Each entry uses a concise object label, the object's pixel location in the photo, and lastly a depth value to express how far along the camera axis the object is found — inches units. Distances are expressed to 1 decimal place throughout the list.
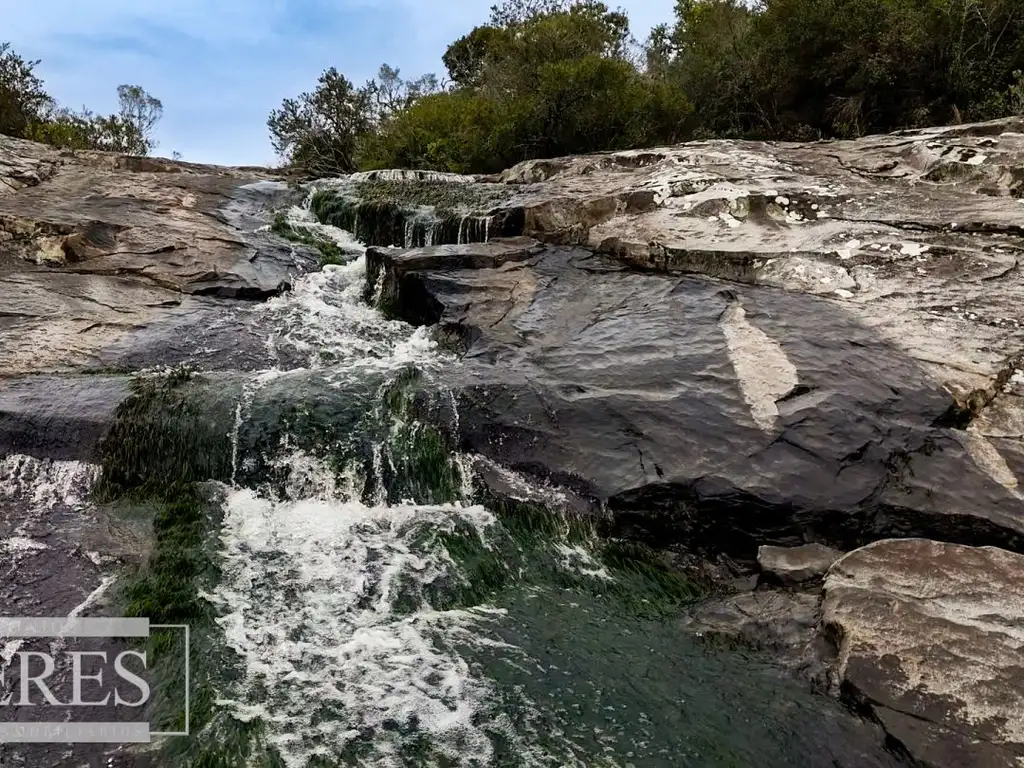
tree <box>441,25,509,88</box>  972.6
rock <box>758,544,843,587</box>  178.4
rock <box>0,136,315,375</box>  259.0
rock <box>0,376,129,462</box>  201.0
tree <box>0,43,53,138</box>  665.0
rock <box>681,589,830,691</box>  149.6
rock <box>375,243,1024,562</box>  189.6
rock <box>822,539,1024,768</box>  120.1
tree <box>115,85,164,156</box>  921.5
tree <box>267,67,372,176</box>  765.3
